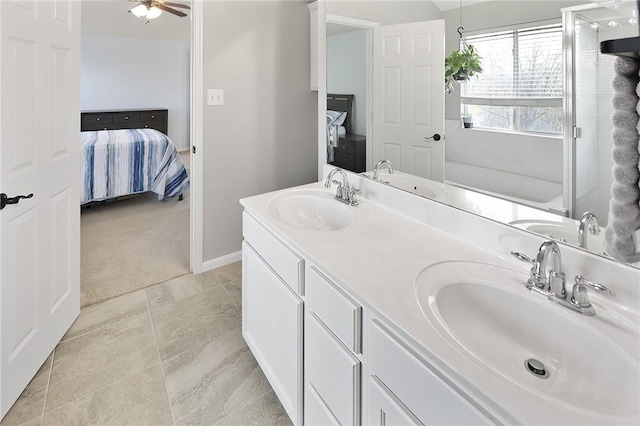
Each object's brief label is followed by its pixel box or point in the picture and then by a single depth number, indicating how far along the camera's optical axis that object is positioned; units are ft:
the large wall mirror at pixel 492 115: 3.05
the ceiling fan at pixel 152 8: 12.49
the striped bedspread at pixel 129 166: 12.84
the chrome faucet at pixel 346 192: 5.62
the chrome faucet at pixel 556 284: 2.71
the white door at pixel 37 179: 4.72
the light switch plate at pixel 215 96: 8.36
